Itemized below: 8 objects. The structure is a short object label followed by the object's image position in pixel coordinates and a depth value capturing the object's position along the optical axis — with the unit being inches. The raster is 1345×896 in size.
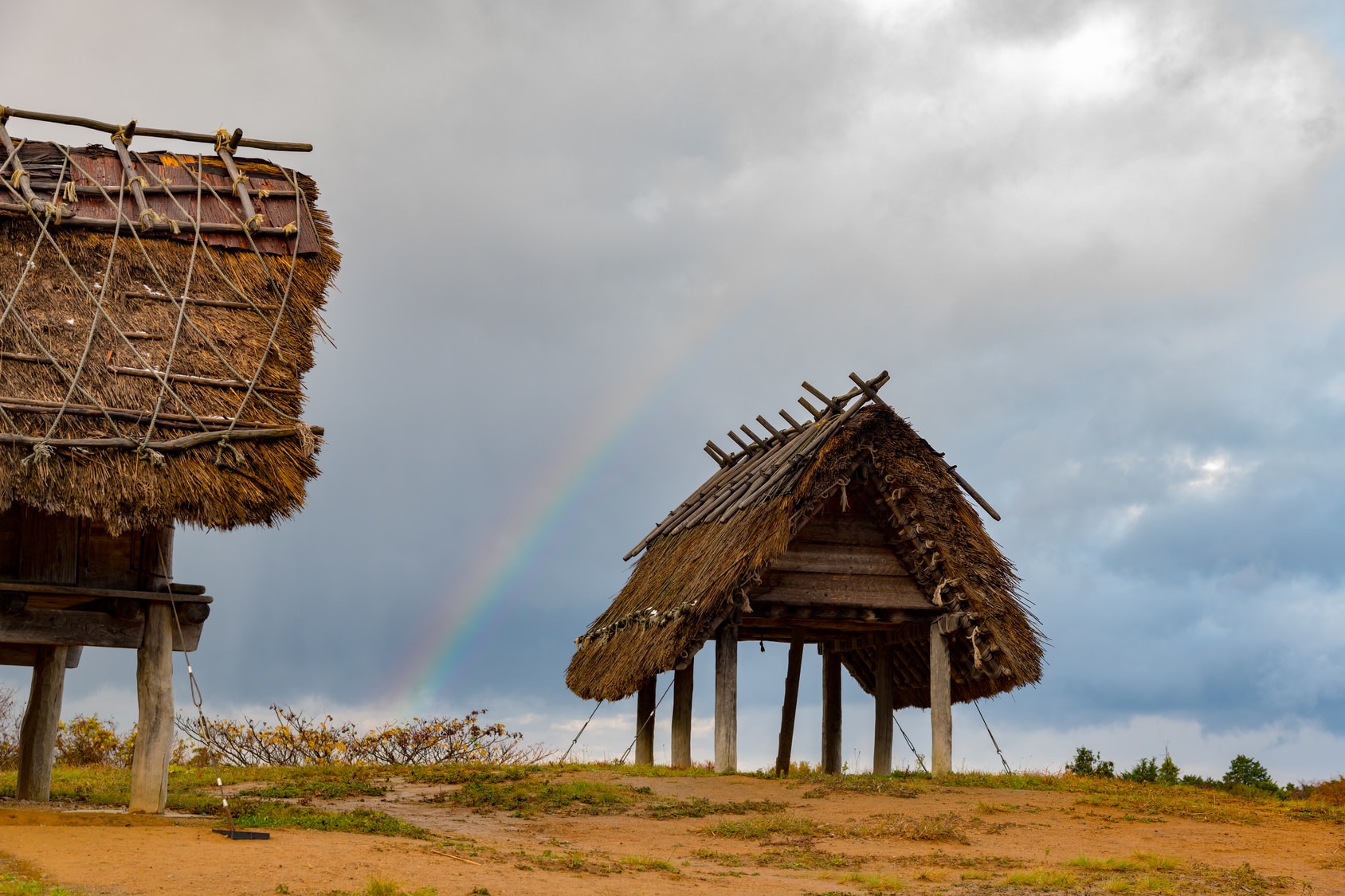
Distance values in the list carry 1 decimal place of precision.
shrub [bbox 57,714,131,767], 984.9
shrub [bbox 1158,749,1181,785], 842.2
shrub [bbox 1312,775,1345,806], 784.0
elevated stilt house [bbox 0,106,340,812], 510.3
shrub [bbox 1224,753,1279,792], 885.2
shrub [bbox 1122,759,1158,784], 848.3
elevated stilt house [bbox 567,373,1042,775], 739.4
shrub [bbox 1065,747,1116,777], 894.4
